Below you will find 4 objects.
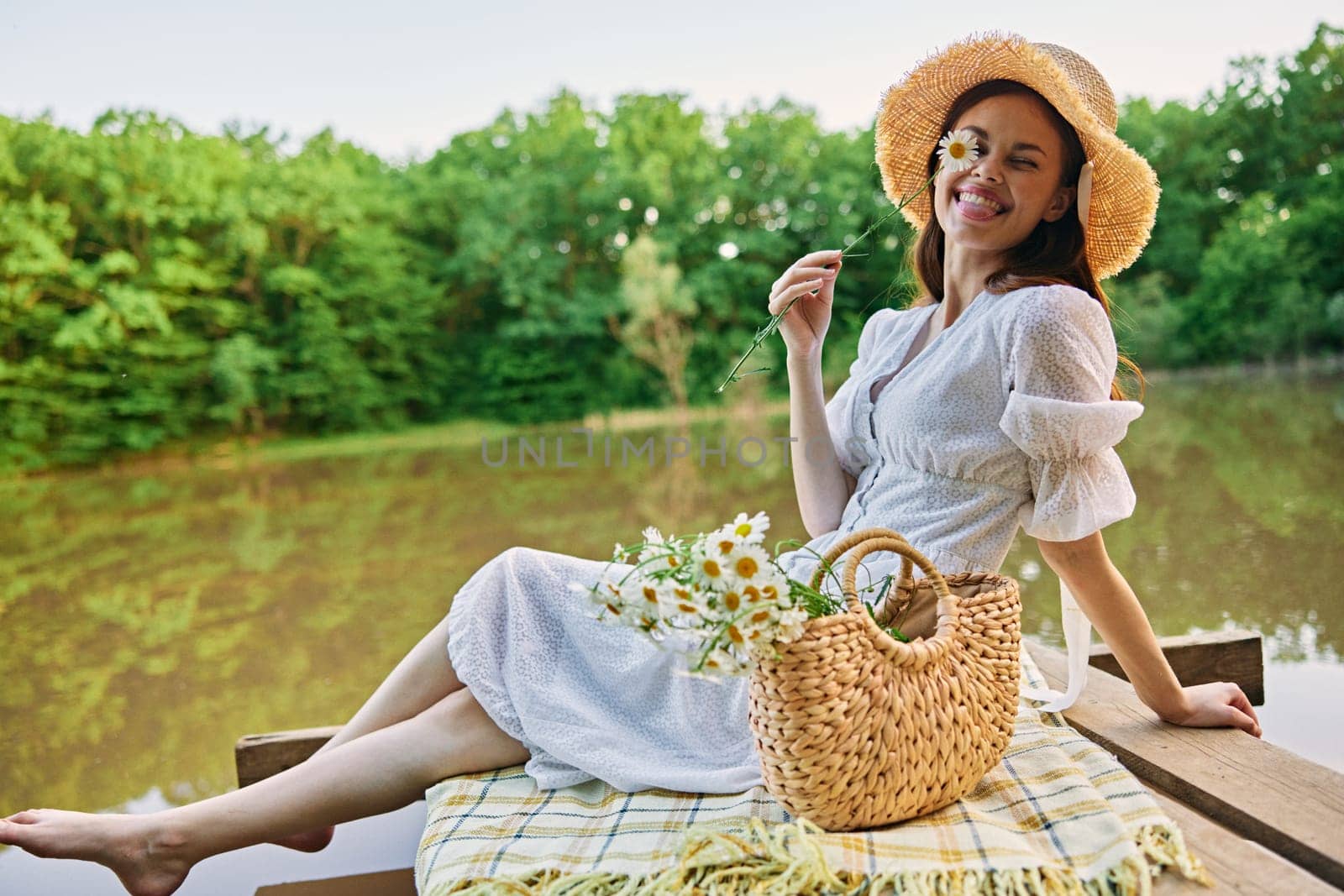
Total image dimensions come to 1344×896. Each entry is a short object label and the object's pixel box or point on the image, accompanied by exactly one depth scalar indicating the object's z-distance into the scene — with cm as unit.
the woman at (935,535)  118
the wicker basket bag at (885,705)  92
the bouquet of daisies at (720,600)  89
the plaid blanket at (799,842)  94
